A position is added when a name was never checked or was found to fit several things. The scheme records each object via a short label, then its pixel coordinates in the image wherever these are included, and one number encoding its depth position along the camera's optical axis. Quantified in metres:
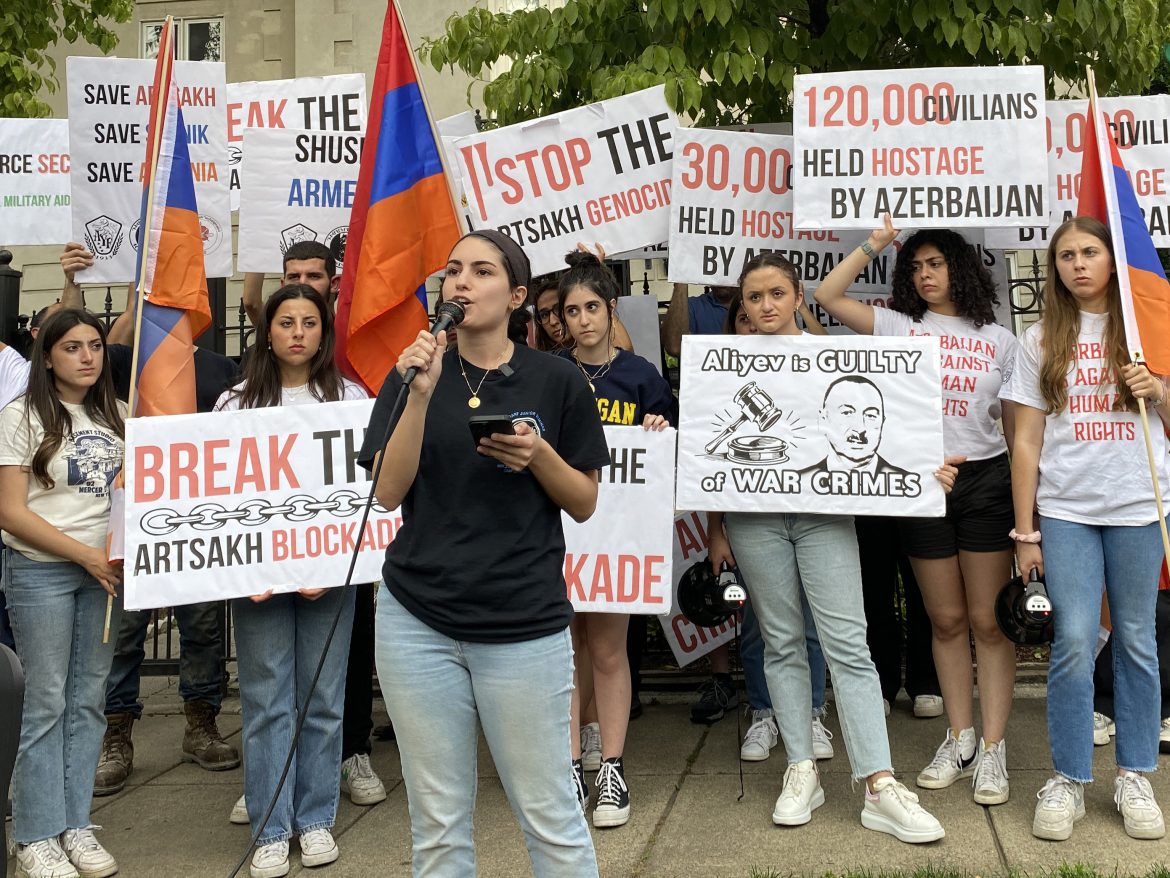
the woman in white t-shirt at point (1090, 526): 4.84
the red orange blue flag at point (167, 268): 5.25
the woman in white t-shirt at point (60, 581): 4.79
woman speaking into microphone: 3.29
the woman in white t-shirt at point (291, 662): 4.83
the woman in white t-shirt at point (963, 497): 5.33
